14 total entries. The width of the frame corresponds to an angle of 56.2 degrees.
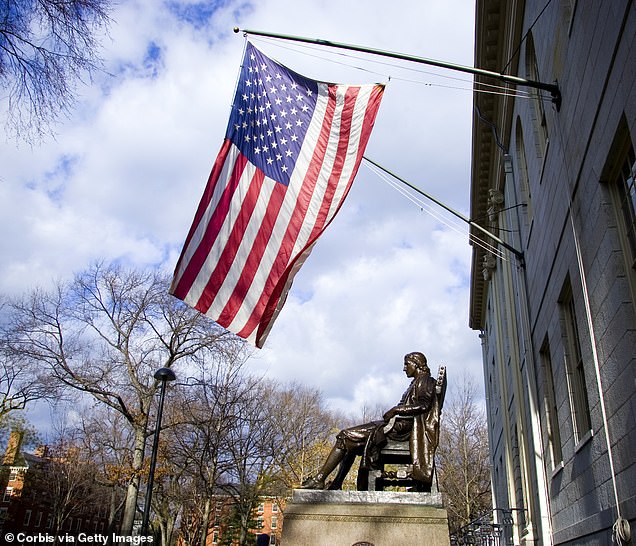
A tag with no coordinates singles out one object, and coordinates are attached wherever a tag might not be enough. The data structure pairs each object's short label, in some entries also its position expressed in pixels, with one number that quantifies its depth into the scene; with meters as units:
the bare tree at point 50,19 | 5.96
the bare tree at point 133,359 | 25.05
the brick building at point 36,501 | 50.59
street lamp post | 15.26
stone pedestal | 7.57
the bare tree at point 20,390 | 25.27
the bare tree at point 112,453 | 26.17
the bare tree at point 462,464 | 40.72
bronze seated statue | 8.32
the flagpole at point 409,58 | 7.42
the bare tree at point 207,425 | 25.94
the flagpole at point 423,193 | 12.06
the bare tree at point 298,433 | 37.44
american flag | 7.89
